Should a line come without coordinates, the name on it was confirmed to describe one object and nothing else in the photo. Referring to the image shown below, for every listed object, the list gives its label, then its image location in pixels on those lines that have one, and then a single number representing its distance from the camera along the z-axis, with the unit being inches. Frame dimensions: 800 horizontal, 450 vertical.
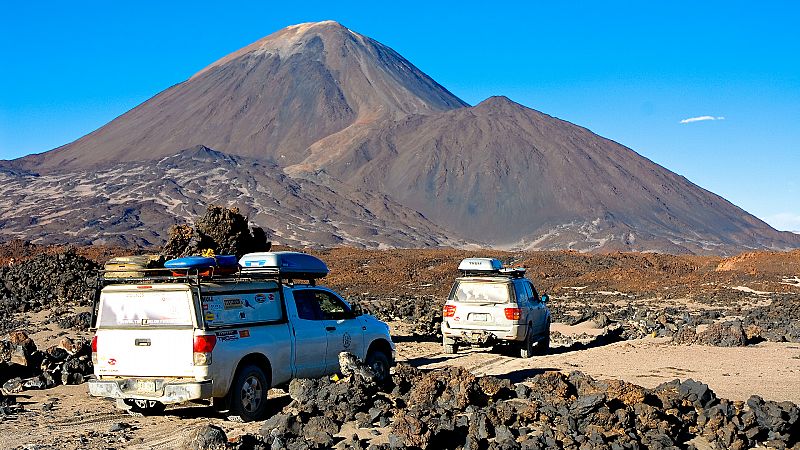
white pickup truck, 394.0
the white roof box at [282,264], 473.7
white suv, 665.0
